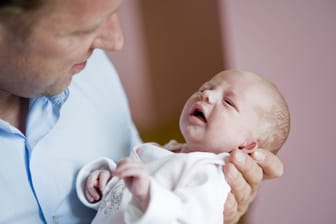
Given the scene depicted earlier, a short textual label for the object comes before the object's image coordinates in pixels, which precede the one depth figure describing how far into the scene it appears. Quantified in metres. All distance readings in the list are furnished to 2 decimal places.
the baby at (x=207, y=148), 1.02
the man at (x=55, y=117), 0.98
